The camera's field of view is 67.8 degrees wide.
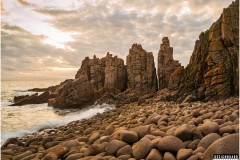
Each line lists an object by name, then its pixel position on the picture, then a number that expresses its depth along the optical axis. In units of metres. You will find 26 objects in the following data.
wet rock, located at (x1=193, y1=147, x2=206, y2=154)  3.69
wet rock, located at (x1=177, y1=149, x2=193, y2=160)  3.65
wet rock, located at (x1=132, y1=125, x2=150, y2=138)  4.97
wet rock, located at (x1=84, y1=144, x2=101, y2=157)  4.56
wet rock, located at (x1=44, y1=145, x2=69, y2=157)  4.86
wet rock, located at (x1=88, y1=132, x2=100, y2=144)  5.61
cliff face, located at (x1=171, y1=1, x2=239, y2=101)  13.19
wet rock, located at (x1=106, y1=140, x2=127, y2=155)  4.46
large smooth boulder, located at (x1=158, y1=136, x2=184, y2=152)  4.01
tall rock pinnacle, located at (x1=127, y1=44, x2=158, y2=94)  34.00
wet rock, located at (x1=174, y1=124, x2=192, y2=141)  4.38
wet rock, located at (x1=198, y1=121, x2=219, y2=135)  4.36
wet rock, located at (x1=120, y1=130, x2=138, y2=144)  4.77
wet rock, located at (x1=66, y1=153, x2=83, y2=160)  4.48
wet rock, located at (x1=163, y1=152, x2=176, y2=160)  3.76
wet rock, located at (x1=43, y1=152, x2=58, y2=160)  4.61
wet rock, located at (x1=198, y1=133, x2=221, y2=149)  3.86
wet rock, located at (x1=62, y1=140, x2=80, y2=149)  5.28
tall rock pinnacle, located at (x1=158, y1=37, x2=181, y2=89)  33.32
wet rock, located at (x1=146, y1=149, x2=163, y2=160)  3.85
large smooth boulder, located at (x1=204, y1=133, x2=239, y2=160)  3.28
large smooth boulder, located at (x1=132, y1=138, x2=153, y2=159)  4.07
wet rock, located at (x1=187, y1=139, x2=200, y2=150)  4.03
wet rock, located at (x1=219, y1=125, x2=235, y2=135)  4.17
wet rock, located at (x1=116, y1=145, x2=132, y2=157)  4.31
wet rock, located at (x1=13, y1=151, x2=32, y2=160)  5.15
